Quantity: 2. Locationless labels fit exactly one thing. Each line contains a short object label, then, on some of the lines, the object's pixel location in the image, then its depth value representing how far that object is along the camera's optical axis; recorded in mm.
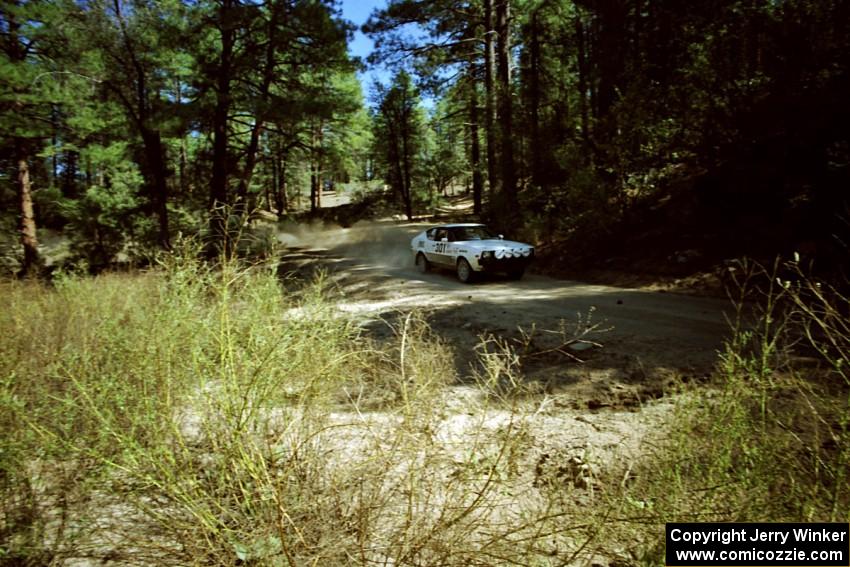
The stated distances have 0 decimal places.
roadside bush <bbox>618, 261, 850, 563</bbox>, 1940
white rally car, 10672
